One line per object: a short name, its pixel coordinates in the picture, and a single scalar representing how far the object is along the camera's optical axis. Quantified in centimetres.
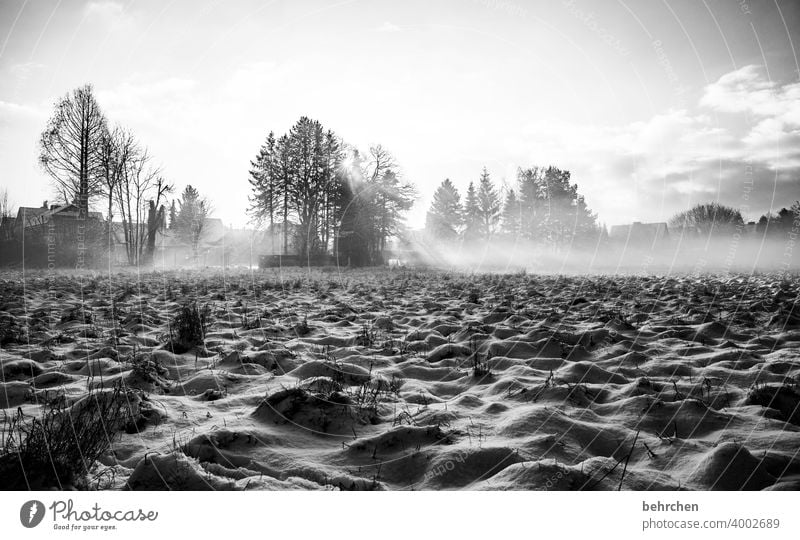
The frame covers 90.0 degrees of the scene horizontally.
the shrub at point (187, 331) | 460
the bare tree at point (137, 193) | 2798
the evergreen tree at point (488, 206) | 5078
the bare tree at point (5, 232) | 3513
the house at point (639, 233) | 5021
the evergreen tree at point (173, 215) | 7016
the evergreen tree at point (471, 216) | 5272
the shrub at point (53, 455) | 195
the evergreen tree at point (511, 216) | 4946
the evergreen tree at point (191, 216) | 5828
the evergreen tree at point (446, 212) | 5331
